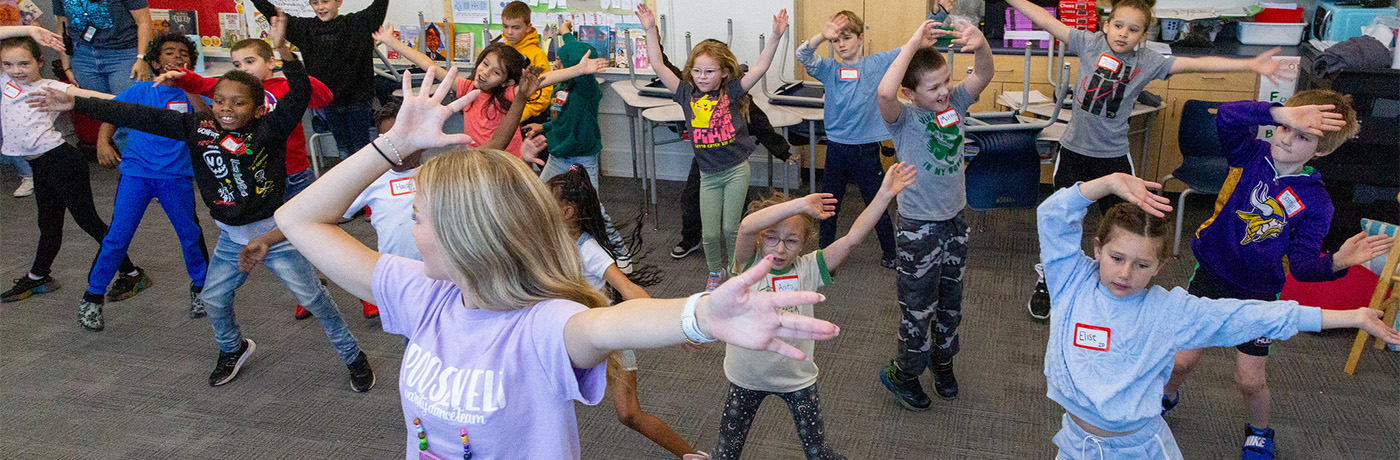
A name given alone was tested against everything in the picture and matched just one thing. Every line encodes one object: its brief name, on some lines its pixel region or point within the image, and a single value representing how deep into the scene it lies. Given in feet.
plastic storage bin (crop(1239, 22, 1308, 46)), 17.26
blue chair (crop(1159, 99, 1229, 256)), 15.04
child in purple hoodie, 8.27
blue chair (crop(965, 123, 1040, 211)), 15.05
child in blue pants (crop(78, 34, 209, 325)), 12.60
